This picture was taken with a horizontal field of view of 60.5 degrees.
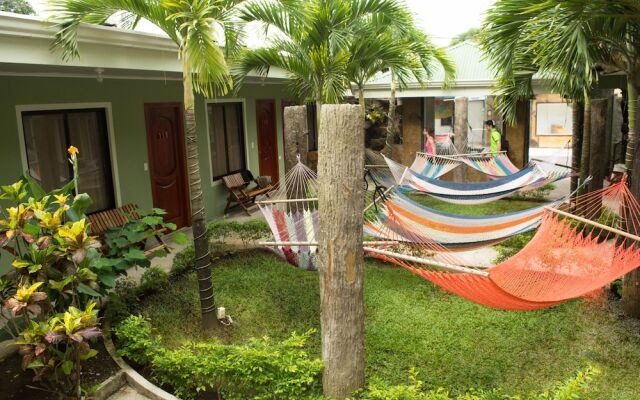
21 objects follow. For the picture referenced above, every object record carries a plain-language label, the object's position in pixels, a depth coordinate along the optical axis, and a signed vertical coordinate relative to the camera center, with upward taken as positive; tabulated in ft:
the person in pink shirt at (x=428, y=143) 39.04 -1.75
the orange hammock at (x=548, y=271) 11.50 -3.49
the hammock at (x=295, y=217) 17.31 -3.20
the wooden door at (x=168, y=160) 24.79 -1.38
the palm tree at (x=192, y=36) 13.75 +2.49
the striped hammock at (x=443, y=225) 17.11 -3.45
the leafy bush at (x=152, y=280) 17.44 -4.77
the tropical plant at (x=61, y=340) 10.60 -4.10
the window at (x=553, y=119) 65.31 -0.58
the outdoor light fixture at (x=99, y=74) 18.46 +2.08
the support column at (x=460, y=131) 33.88 -0.81
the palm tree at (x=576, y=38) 14.12 +2.20
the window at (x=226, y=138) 29.73 -0.57
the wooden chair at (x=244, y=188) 29.65 -3.50
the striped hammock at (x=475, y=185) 23.32 -3.05
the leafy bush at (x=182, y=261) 19.22 -4.61
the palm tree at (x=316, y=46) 20.44 +3.04
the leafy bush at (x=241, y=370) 11.16 -5.06
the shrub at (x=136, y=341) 12.97 -4.99
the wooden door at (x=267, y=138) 34.40 -0.74
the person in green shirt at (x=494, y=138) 35.73 -1.42
